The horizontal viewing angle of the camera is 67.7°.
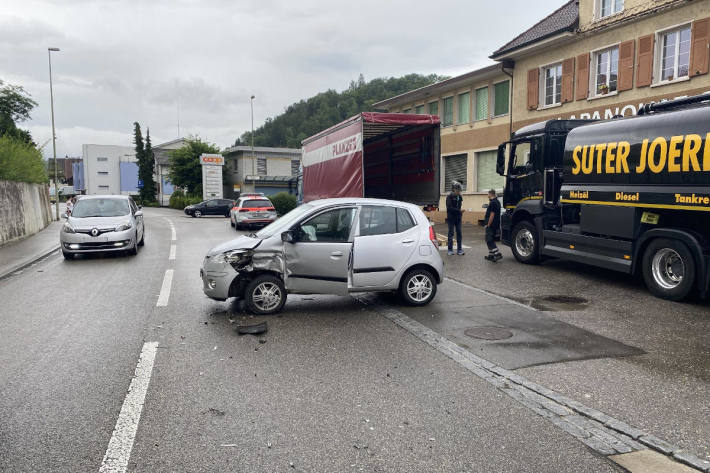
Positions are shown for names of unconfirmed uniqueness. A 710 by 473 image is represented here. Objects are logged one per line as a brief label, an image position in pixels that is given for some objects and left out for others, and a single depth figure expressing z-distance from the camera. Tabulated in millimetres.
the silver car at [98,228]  13266
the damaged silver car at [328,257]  7328
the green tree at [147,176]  74062
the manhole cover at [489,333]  6398
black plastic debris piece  6441
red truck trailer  14414
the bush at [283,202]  39312
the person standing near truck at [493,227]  13070
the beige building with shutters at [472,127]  24859
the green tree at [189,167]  56281
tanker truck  8148
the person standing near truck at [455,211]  13973
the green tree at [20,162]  19016
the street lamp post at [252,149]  55156
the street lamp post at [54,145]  32875
